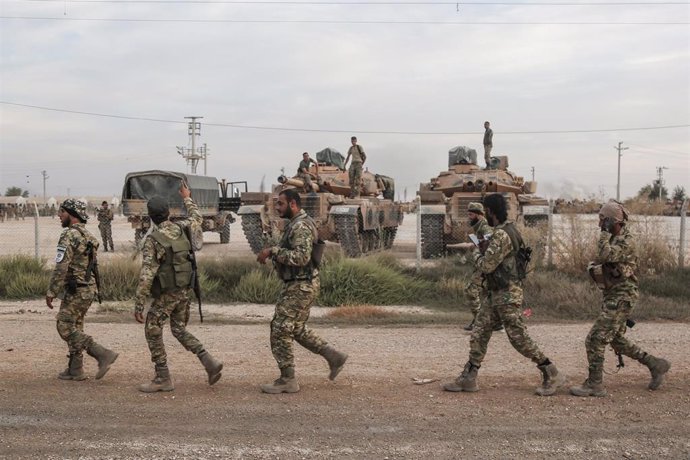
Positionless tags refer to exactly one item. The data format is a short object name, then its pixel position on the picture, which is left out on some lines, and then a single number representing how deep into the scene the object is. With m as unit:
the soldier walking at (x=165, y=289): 5.80
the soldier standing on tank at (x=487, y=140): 17.84
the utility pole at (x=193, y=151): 61.03
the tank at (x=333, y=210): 17.17
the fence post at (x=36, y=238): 13.49
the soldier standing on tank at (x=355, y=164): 18.36
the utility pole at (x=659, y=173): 74.49
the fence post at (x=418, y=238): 13.12
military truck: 20.42
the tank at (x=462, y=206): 17.41
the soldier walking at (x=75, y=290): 6.17
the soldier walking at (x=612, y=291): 5.84
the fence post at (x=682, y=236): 12.16
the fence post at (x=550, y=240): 13.51
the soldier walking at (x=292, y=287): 5.82
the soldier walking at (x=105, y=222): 20.86
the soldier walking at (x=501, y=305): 5.82
